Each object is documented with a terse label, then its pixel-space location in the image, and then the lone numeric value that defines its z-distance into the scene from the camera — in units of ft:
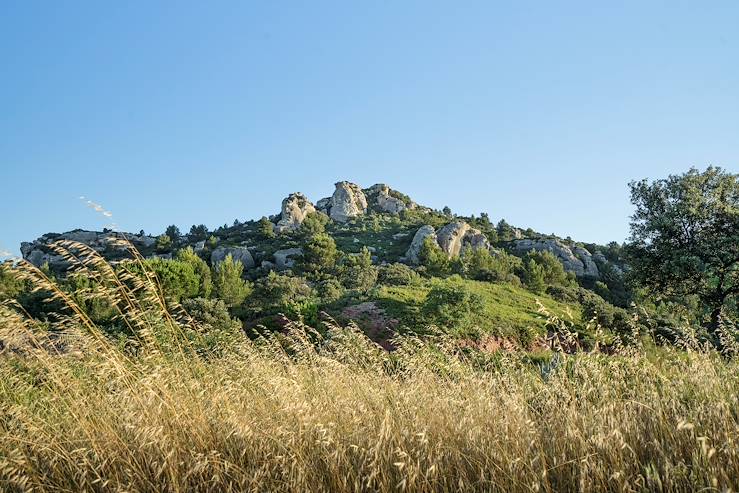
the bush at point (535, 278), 131.03
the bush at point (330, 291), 90.03
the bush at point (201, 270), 115.14
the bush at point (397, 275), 120.55
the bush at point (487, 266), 137.59
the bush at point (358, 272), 124.77
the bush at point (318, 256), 153.17
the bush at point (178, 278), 102.24
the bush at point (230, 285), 113.91
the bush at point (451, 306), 68.64
